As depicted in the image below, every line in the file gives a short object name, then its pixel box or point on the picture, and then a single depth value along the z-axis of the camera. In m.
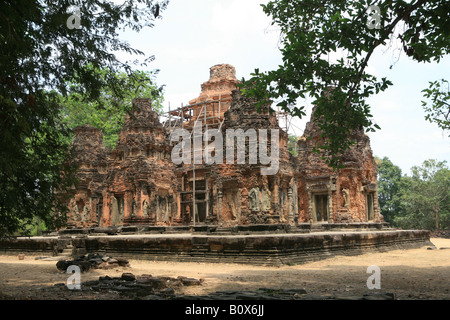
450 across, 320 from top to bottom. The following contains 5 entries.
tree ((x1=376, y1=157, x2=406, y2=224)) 38.41
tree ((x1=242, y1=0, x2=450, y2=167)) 6.72
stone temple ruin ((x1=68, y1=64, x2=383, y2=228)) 20.66
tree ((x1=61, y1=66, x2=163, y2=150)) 30.02
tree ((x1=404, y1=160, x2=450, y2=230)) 32.22
